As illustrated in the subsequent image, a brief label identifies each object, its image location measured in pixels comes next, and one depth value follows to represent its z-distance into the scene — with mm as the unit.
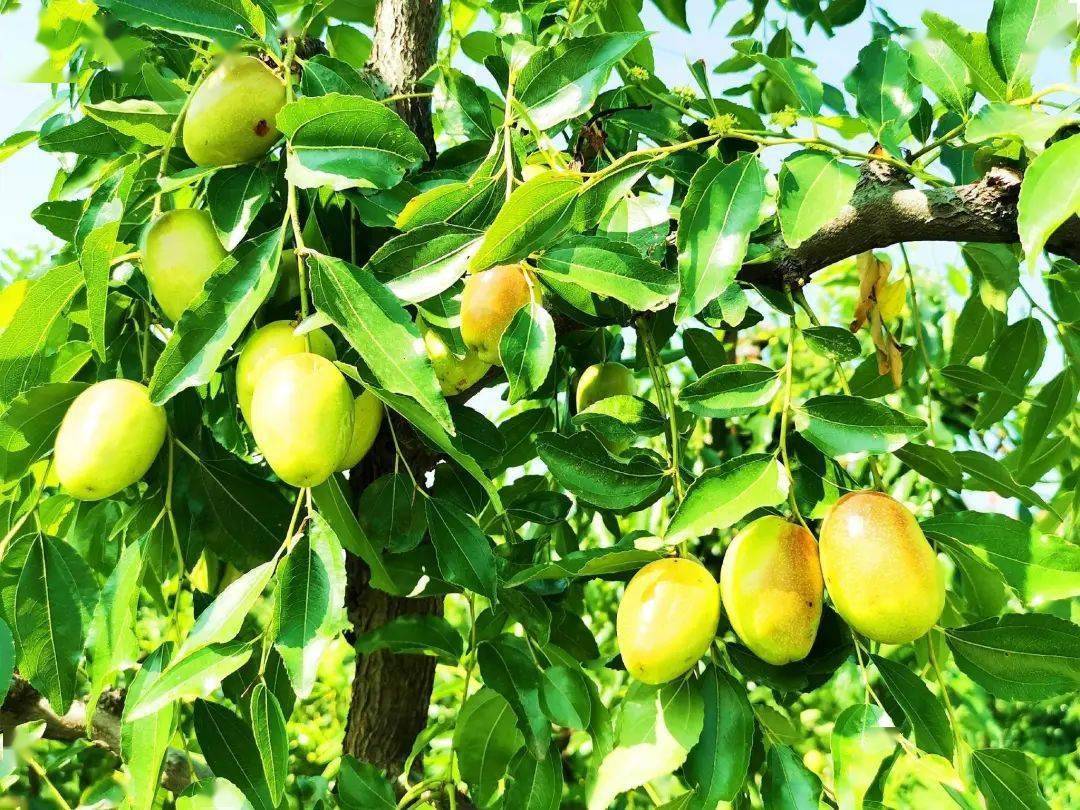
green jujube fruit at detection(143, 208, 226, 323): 461
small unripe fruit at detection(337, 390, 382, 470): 475
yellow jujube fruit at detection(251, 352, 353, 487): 413
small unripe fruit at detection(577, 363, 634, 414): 582
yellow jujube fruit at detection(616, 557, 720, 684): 441
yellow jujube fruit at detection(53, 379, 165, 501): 451
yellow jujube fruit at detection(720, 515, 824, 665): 437
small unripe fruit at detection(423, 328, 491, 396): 502
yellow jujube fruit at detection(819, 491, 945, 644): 429
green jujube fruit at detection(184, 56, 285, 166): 469
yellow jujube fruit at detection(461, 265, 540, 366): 461
